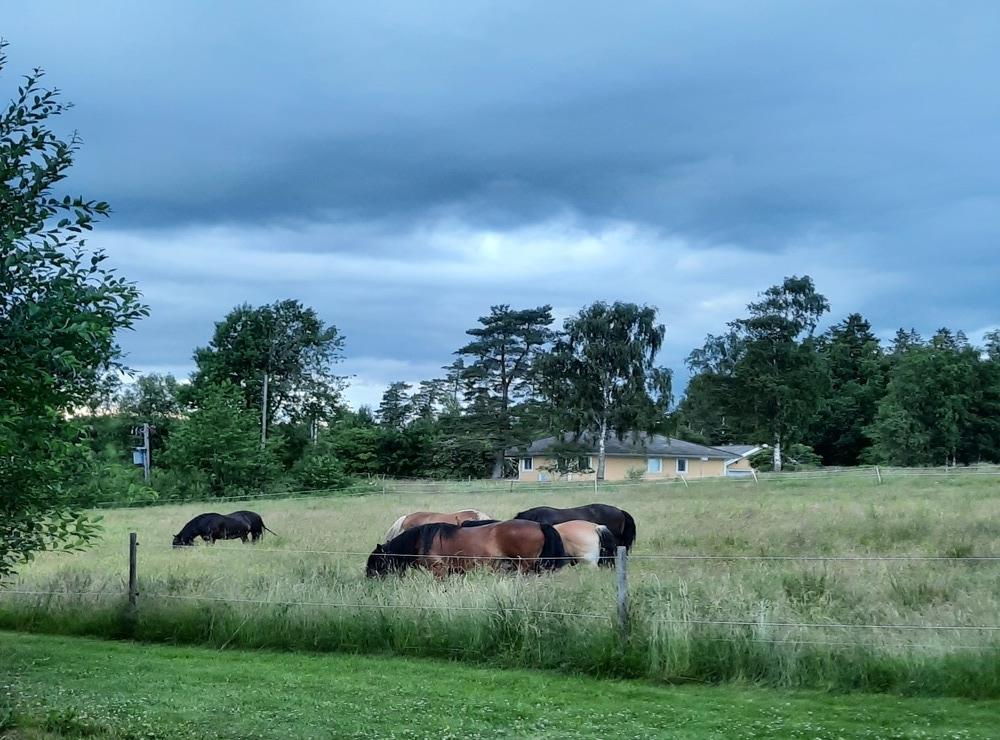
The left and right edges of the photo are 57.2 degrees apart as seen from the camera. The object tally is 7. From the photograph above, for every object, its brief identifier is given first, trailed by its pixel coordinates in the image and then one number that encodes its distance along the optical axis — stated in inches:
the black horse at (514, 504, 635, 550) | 730.7
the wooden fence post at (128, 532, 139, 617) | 440.5
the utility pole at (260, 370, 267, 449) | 2391.5
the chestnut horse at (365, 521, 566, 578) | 530.0
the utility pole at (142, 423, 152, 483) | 2459.4
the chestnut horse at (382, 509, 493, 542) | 709.9
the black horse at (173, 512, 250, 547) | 949.2
